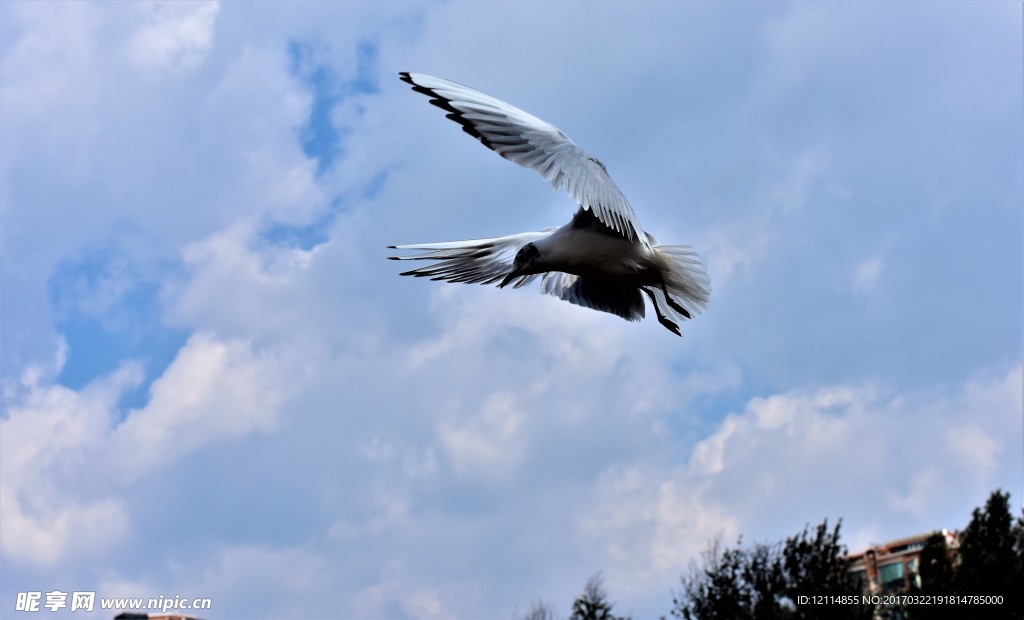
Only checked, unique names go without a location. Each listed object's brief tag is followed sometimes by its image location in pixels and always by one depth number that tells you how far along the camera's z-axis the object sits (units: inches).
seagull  249.3
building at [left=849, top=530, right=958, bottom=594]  2078.0
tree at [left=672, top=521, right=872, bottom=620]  1289.4
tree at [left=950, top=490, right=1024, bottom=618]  1159.0
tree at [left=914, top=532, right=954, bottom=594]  1202.1
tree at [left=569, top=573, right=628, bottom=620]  1314.0
